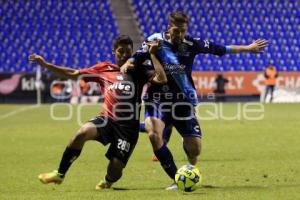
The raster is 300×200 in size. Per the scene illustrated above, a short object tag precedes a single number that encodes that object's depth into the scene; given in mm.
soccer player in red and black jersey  16312
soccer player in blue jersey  16719
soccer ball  15523
